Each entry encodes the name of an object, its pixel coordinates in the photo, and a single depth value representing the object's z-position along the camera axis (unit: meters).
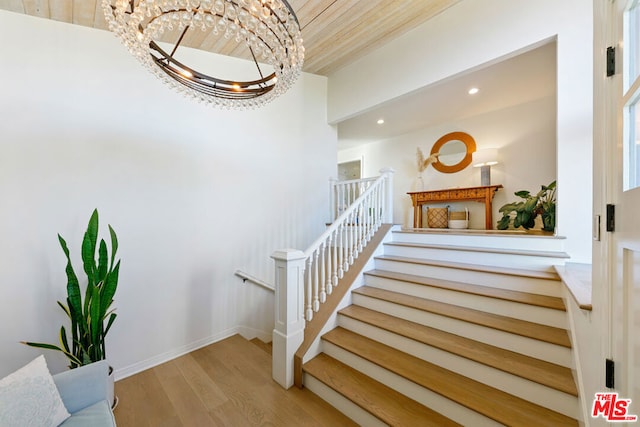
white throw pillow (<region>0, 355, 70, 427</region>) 1.07
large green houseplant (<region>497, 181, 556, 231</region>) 2.78
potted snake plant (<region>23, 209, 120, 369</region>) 1.71
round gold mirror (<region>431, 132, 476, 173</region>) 4.84
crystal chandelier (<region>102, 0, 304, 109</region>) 1.08
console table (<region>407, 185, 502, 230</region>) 4.28
